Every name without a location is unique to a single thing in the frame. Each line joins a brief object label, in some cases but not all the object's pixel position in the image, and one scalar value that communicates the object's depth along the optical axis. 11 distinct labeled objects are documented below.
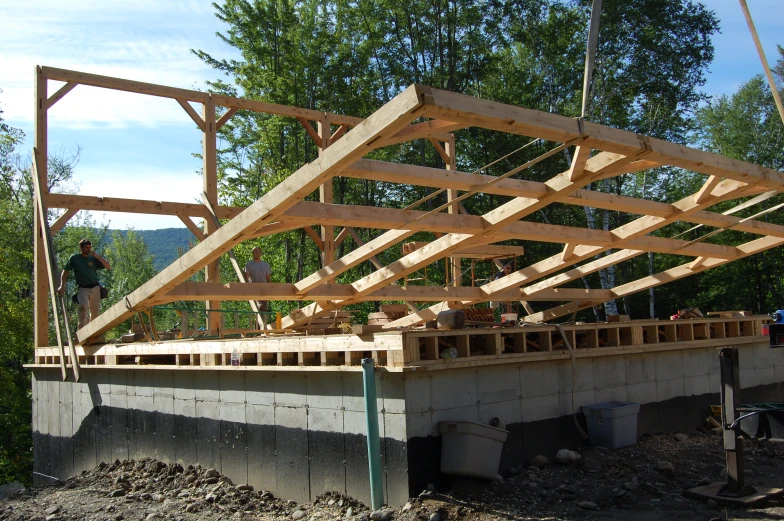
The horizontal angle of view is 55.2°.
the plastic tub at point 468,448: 6.48
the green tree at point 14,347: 24.33
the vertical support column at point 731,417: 6.39
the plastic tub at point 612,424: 7.94
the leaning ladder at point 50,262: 11.11
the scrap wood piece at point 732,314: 11.00
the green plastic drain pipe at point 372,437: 6.43
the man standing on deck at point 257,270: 12.51
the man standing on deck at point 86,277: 11.30
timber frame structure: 6.35
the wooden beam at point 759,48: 6.13
